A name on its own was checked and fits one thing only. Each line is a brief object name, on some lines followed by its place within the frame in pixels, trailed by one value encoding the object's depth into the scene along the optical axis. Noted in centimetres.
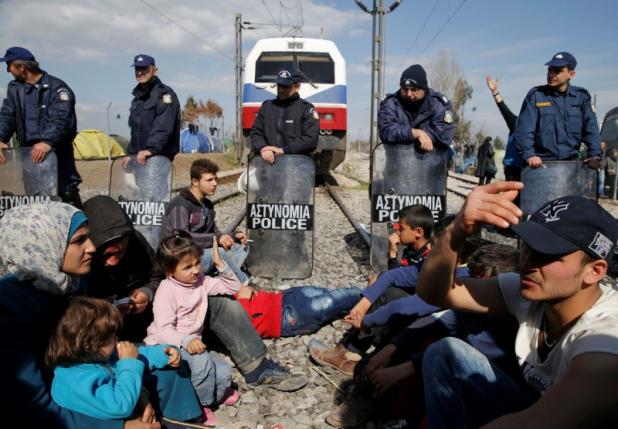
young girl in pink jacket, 279
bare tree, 5262
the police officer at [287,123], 546
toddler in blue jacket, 197
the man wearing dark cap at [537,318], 137
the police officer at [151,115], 556
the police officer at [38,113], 540
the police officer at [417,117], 510
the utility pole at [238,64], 1897
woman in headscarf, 176
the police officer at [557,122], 565
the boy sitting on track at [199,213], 420
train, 1263
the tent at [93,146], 2267
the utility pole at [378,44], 1334
